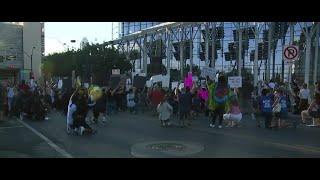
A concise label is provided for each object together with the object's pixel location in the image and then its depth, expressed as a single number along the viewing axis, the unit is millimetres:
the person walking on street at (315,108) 17312
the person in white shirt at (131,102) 25859
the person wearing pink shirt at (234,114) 17500
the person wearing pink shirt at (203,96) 22344
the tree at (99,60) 57894
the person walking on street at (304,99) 20922
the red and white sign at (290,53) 19156
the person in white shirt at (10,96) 22822
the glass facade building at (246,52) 43072
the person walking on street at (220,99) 17325
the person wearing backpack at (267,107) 17016
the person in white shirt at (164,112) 17969
